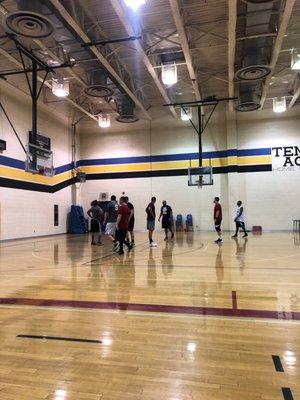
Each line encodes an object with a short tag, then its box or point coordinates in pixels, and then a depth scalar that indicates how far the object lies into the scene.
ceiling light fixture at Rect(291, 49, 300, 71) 11.43
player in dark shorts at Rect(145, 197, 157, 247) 11.65
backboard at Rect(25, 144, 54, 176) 11.84
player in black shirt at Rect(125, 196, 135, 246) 11.00
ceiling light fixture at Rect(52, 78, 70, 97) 13.44
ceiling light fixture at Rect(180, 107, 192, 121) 17.44
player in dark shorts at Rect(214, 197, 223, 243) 12.47
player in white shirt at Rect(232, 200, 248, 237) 13.85
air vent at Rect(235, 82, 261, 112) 15.30
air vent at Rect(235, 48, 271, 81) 11.63
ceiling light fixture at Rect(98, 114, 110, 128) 17.47
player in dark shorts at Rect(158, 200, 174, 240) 14.10
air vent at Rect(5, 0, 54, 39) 7.89
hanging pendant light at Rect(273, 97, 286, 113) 16.22
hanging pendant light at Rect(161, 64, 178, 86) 12.30
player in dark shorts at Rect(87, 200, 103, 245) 11.89
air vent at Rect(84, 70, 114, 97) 13.10
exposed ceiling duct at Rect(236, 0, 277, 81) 10.20
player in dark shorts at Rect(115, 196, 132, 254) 9.27
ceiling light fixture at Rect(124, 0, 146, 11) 7.39
